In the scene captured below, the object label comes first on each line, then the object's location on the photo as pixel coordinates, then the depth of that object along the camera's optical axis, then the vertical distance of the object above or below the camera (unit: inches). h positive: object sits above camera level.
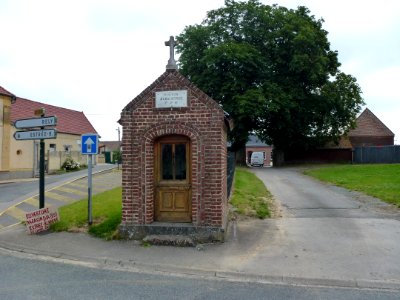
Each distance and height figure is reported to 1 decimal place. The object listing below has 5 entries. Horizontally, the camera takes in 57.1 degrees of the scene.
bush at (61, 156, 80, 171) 1205.1 -27.5
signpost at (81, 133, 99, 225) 379.6 +11.9
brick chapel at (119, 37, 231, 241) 320.2 -5.1
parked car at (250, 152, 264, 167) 1891.0 -17.2
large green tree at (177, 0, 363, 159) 1218.0 +293.4
